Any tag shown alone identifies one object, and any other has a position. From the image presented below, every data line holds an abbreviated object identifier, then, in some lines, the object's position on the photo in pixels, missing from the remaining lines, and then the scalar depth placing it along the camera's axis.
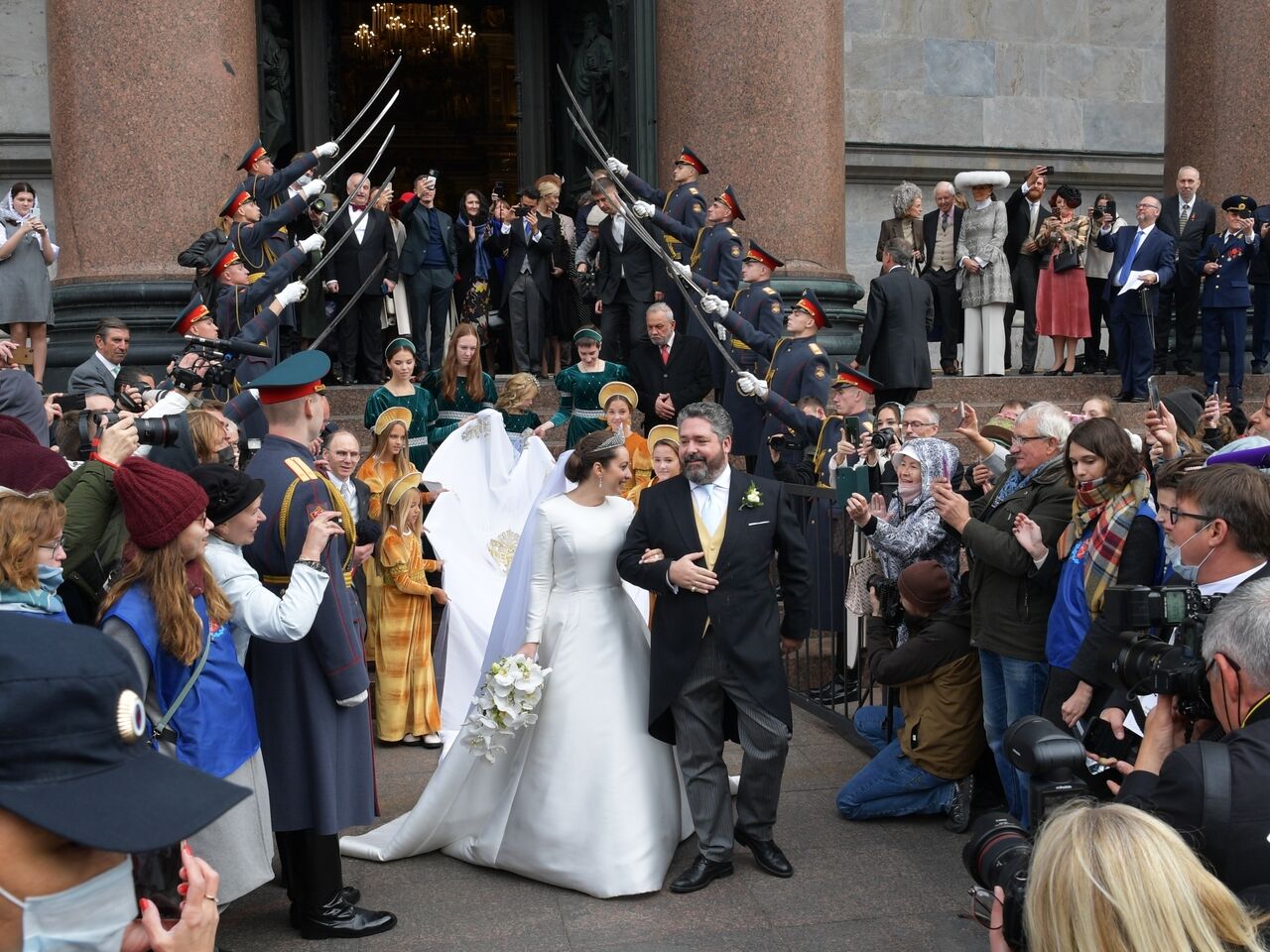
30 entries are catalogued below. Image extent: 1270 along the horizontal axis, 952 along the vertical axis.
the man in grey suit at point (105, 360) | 9.67
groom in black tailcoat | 5.84
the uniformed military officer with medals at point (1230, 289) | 12.95
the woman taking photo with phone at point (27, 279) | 11.50
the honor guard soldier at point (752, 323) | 10.89
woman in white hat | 13.88
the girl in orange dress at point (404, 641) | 7.87
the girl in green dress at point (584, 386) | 10.62
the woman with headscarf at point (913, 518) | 6.75
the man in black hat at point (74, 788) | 1.77
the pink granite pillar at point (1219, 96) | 13.61
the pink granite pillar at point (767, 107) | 12.07
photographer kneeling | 6.38
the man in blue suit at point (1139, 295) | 13.05
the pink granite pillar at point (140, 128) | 10.70
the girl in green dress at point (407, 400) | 9.93
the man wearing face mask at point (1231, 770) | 2.76
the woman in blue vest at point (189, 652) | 4.41
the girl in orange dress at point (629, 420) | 9.55
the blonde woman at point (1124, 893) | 2.11
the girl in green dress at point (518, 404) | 10.20
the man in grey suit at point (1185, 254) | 13.46
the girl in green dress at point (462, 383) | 10.41
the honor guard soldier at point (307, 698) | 5.20
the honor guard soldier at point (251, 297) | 7.31
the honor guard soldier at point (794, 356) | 10.18
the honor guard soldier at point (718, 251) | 11.57
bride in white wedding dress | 5.79
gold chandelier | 22.52
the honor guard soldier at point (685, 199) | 12.05
